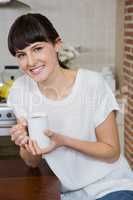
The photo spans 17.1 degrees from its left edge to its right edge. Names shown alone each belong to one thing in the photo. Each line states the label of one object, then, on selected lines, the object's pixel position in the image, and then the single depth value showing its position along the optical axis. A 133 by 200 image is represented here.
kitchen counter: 1.40
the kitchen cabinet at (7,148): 3.11
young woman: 1.63
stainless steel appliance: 2.86
